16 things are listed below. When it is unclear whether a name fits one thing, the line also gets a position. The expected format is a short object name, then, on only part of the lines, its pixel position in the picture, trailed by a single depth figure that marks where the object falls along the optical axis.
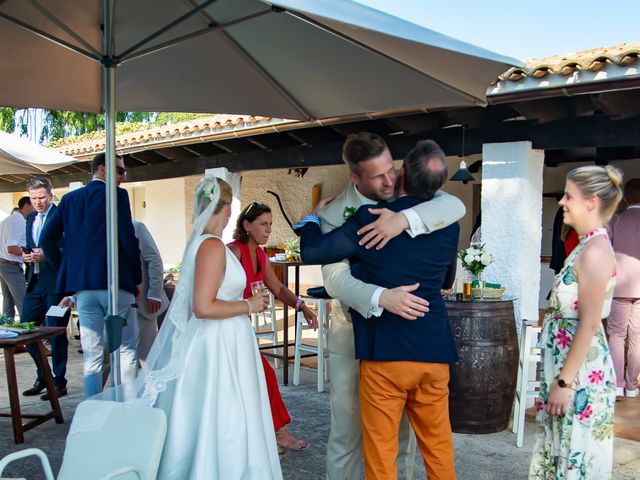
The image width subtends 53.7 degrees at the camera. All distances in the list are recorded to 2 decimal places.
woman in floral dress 2.40
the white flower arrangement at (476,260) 4.59
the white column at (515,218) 5.13
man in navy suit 5.29
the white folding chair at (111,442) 2.09
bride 2.73
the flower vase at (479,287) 4.50
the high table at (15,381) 4.08
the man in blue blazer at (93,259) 4.10
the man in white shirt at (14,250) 6.71
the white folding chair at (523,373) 4.26
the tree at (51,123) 23.90
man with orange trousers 2.39
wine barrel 4.26
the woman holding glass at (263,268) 3.90
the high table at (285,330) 5.51
